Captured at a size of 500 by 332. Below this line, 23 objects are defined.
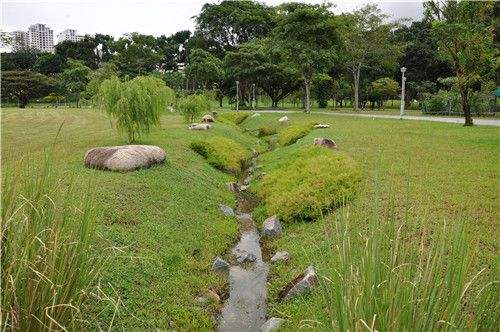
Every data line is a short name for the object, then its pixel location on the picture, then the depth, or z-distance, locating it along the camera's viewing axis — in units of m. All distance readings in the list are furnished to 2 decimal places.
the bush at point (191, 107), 22.53
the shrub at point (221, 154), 13.39
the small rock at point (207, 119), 22.88
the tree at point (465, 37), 17.44
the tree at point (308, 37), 29.33
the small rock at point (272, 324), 4.85
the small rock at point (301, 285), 5.41
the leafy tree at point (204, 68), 40.59
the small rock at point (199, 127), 18.67
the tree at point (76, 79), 46.53
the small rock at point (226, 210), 9.12
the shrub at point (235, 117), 27.92
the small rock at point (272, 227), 7.99
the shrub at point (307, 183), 8.26
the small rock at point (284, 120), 24.39
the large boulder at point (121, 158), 9.45
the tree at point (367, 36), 34.00
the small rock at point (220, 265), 6.59
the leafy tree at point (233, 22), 50.00
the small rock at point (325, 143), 12.87
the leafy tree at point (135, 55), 50.01
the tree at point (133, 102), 12.30
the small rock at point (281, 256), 6.83
